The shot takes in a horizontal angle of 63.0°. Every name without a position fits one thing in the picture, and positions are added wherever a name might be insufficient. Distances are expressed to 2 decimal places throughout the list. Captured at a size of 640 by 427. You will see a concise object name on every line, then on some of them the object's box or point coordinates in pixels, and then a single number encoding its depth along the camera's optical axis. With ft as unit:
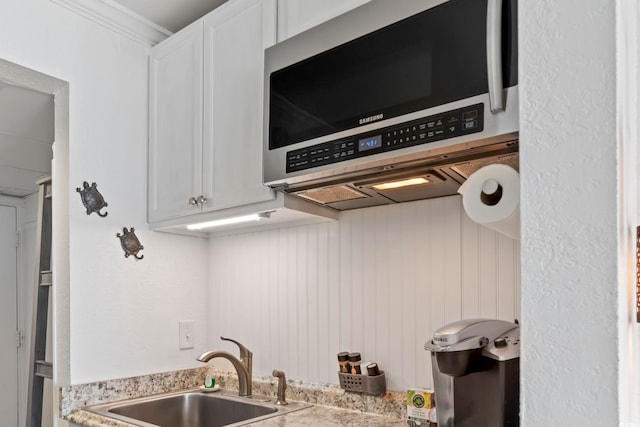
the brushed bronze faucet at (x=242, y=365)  6.85
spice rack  5.83
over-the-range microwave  3.92
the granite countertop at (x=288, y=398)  5.63
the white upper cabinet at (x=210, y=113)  5.99
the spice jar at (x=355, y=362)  6.01
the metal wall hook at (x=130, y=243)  7.00
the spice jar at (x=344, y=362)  6.09
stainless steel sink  6.44
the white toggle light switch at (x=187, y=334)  7.66
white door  12.71
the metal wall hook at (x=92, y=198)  6.63
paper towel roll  3.70
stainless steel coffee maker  3.76
